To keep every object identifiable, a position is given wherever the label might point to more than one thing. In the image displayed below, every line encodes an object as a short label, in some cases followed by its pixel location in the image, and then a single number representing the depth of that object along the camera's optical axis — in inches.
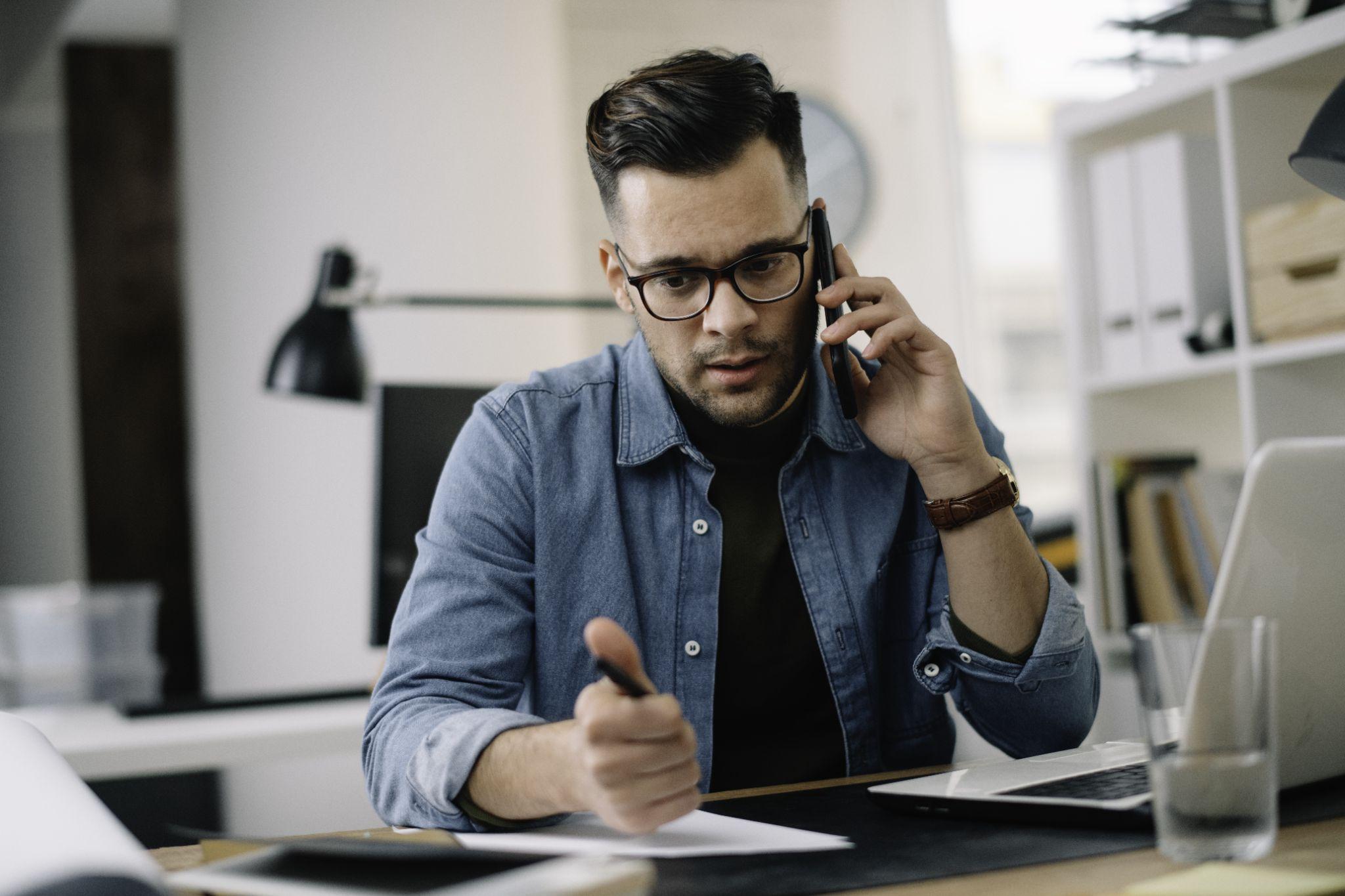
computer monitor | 74.3
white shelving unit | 79.7
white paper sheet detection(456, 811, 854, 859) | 31.3
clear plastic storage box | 129.6
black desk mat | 28.1
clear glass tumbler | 27.8
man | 46.4
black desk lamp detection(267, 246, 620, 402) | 88.7
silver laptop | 31.7
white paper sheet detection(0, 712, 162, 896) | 22.7
